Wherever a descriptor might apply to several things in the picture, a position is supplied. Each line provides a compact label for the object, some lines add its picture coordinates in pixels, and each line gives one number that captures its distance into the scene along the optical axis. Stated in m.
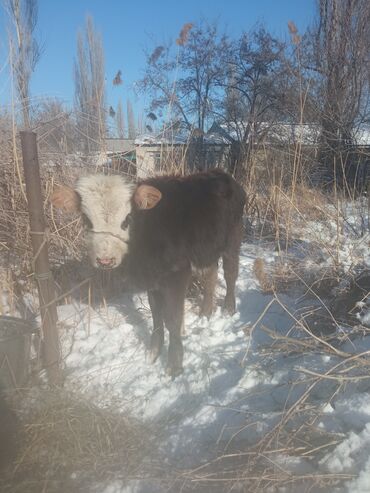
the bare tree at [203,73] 19.14
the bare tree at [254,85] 16.98
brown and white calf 2.99
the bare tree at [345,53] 11.47
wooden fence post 2.73
